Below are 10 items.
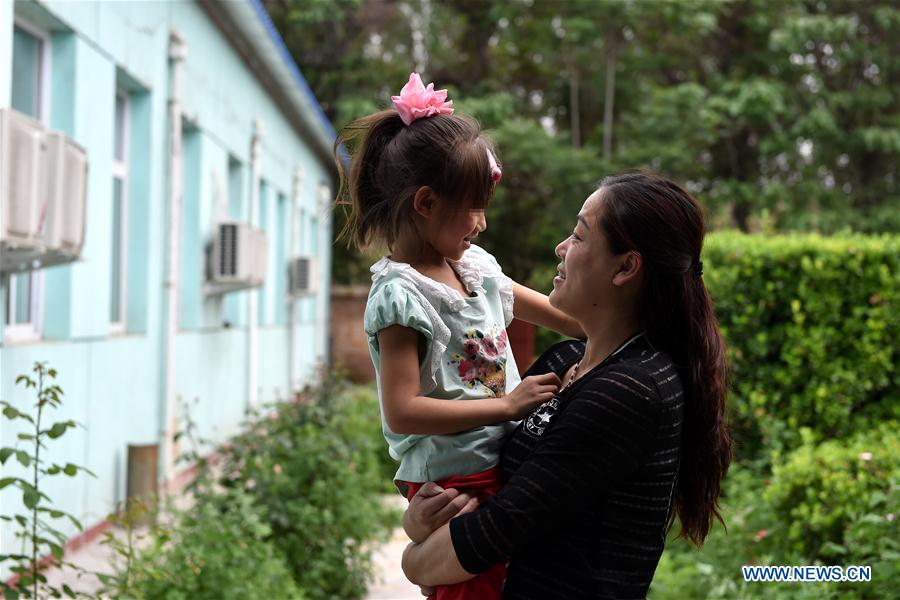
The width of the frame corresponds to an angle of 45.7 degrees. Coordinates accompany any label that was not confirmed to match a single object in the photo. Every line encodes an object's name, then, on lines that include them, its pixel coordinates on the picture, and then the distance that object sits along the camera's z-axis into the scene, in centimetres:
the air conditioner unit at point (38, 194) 400
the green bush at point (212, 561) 407
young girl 202
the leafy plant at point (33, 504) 310
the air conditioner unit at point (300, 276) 1598
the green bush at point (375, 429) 936
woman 188
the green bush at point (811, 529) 411
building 555
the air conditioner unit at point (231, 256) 952
